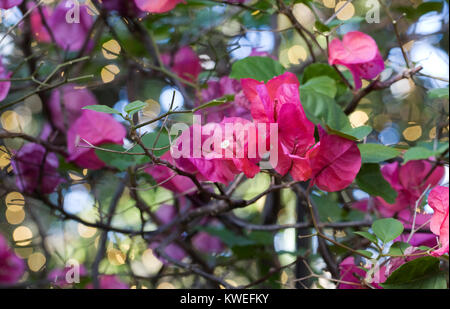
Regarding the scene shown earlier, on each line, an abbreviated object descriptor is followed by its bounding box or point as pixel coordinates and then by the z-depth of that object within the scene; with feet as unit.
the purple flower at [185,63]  4.37
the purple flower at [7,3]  3.67
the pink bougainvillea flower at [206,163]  3.34
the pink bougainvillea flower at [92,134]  3.78
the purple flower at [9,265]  4.07
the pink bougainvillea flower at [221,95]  4.01
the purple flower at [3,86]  3.67
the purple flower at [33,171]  3.96
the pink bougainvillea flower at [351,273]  3.46
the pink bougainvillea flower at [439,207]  3.31
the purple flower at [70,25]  4.10
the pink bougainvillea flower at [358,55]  3.61
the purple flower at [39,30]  4.18
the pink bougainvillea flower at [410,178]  3.87
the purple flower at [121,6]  4.04
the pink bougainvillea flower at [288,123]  3.29
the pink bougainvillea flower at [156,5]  3.79
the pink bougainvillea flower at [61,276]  3.96
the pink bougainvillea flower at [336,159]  3.36
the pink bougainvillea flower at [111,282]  4.30
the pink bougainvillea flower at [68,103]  4.20
